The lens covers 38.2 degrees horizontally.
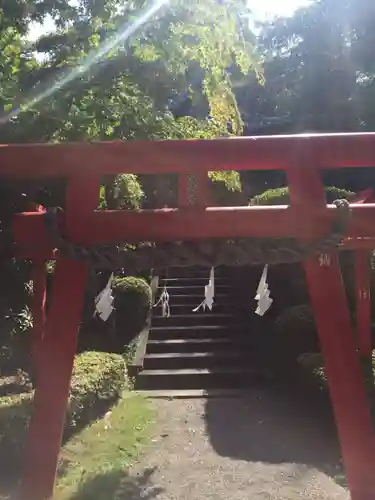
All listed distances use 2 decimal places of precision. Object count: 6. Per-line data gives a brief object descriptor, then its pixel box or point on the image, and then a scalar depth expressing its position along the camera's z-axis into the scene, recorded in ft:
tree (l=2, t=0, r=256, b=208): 10.89
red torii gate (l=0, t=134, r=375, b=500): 6.88
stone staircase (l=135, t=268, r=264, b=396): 23.63
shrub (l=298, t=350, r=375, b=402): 17.86
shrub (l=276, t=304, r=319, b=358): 22.47
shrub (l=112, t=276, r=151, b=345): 29.17
